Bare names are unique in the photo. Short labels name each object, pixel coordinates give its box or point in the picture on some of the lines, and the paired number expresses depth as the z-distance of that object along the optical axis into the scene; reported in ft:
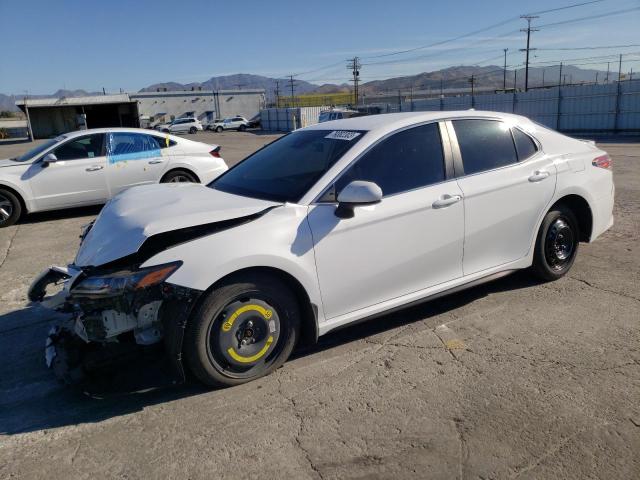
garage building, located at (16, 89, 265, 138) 159.40
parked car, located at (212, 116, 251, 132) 195.35
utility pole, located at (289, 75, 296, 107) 259.15
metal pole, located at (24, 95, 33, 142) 161.99
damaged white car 10.21
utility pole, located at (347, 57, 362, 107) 261.71
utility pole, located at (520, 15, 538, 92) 216.02
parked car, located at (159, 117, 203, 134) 183.01
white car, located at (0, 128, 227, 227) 28.37
